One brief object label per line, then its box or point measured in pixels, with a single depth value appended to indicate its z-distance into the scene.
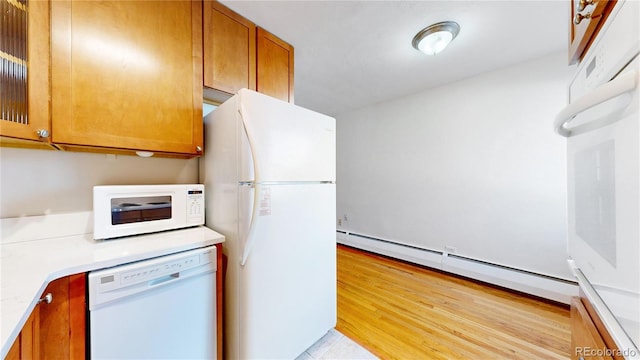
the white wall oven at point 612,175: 0.36
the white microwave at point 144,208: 1.09
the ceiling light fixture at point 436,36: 1.63
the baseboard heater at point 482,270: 2.01
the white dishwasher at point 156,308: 0.84
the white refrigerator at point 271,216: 1.13
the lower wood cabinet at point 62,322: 0.76
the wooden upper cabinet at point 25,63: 0.89
